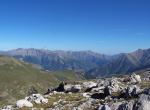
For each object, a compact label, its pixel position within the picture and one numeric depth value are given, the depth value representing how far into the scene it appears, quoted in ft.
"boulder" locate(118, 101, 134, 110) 63.53
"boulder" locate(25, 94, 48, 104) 100.54
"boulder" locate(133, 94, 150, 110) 60.82
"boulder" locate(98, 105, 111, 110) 67.93
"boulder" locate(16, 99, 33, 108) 94.25
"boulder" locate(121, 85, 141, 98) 80.07
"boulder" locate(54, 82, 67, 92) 170.25
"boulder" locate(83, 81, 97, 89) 155.92
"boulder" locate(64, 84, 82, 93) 144.64
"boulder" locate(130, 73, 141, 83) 150.29
